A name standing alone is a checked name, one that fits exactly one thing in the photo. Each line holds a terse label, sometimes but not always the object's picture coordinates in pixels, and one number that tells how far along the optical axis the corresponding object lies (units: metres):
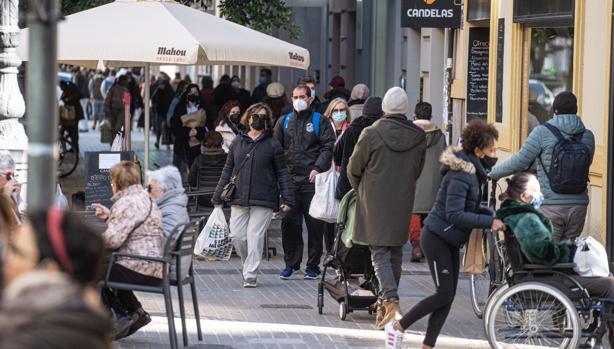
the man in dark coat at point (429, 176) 25.69
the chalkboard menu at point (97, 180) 24.60
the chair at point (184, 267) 16.80
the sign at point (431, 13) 30.27
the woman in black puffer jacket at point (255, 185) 22.81
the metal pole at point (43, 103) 8.24
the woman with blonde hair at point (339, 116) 24.70
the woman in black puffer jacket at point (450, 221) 16.36
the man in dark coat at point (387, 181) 18.47
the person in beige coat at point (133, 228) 16.51
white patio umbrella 25.41
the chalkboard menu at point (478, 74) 33.84
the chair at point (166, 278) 16.42
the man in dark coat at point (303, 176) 24.30
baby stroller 19.44
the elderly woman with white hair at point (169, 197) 17.54
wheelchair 16.17
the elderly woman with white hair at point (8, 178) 17.63
